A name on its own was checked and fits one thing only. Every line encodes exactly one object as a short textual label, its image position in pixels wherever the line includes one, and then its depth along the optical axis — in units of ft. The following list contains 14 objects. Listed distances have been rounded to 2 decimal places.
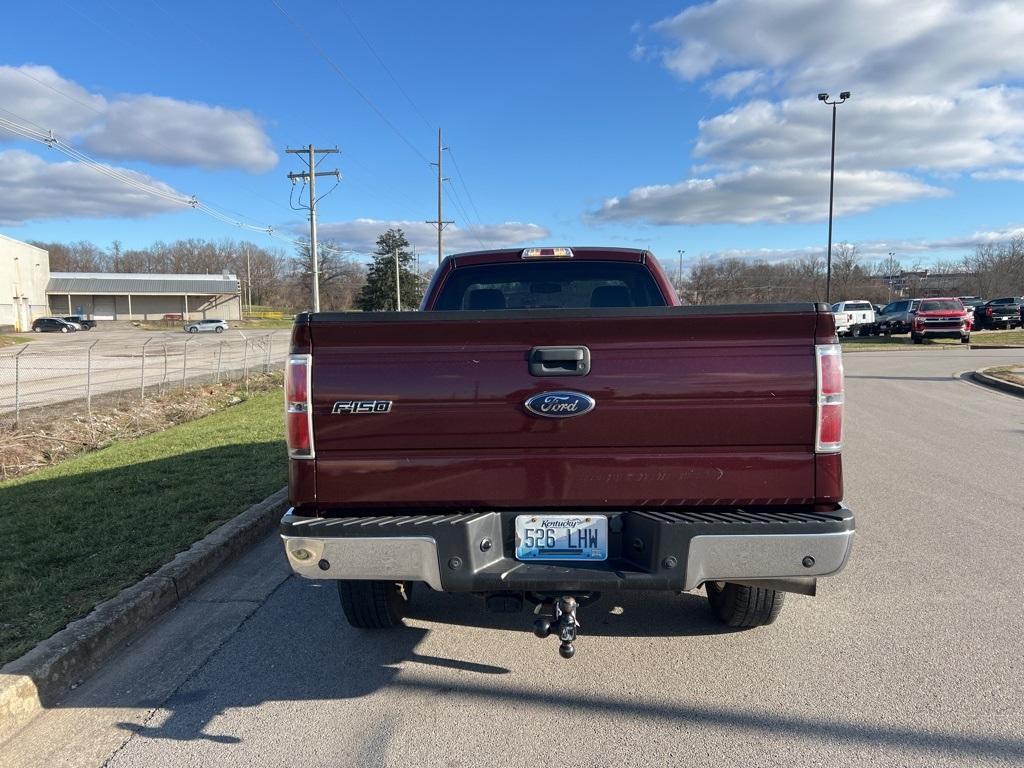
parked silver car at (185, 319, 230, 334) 230.07
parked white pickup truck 129.08
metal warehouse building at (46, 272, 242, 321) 295.62
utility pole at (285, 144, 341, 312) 133.19
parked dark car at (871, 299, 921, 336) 124.36
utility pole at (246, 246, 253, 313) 382.50
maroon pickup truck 9.77
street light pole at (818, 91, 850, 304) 108.58
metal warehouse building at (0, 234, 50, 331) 229.04
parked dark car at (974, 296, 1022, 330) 132.36
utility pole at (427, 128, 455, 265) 174.43
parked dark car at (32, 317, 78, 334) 219.41
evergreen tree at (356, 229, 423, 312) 223.71
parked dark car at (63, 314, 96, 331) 240.73
